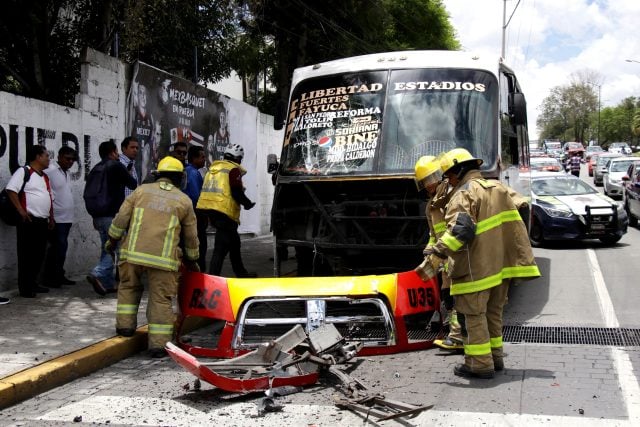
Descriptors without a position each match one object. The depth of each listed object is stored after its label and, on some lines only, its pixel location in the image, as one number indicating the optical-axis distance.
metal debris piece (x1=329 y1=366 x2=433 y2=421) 4.23
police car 12.98
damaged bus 7.06
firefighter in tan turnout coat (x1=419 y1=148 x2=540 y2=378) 5.08
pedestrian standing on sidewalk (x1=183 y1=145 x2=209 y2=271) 8.65
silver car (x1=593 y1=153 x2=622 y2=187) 31.53
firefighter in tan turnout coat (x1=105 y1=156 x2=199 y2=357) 5.95
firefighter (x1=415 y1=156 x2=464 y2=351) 5.94
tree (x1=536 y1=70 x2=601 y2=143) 104.12
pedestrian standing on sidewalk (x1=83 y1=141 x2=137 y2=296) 7.96
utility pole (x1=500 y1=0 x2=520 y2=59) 39.56
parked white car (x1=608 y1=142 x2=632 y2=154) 54.01
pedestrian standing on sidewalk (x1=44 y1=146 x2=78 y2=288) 8.08
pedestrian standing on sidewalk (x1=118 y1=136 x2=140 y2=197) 8.37
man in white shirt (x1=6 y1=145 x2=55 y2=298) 7.44
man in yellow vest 7.95
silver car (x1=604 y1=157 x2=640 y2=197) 24.28
